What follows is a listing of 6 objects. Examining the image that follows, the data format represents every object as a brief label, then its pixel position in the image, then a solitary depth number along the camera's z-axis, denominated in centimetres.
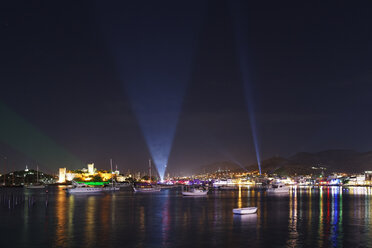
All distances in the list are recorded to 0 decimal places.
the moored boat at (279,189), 13812
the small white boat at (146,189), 14635
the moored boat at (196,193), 11162
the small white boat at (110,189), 16879
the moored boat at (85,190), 13560
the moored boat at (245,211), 5241
